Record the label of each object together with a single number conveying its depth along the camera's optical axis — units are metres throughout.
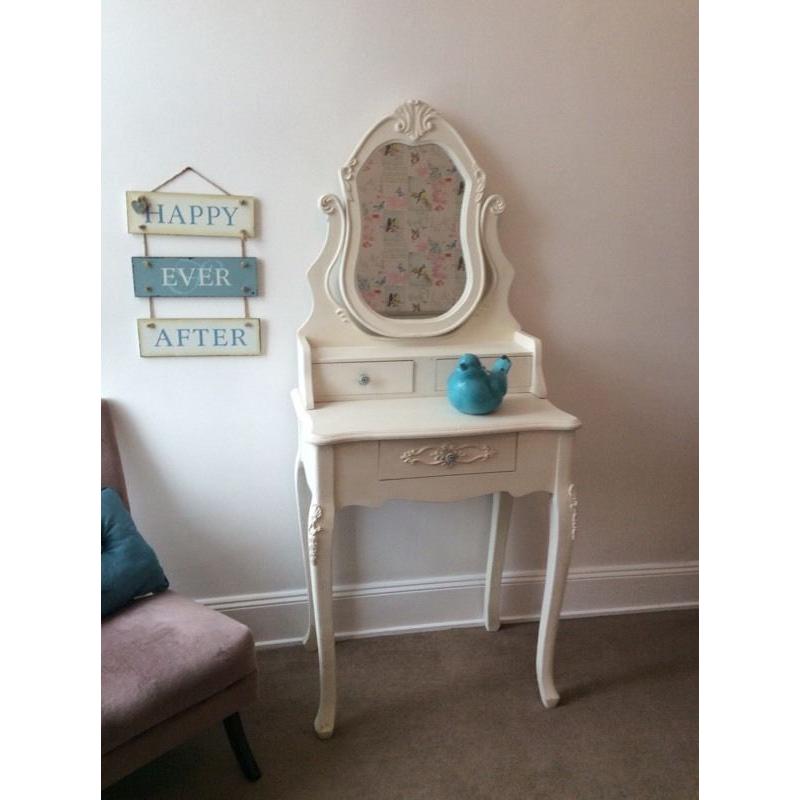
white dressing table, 1.66
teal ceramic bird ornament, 1.66
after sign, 1.82
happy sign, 1.74
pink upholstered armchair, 1.31
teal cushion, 1.54
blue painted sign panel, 1.78
